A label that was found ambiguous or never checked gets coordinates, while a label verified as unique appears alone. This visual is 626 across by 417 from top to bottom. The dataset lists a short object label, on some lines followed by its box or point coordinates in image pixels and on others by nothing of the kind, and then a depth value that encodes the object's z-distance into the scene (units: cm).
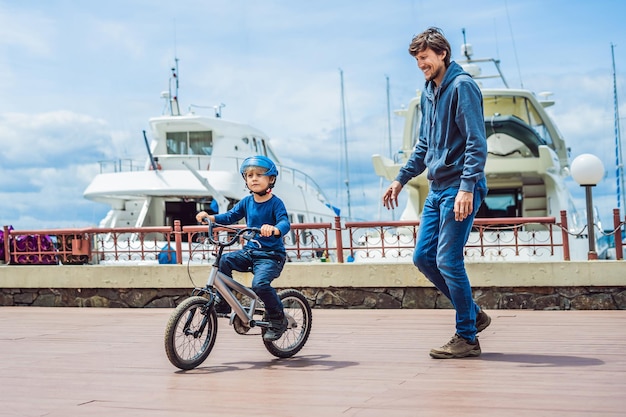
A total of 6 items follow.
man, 498
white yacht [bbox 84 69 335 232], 2370
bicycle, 508
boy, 536
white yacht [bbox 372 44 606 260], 1811
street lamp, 912
